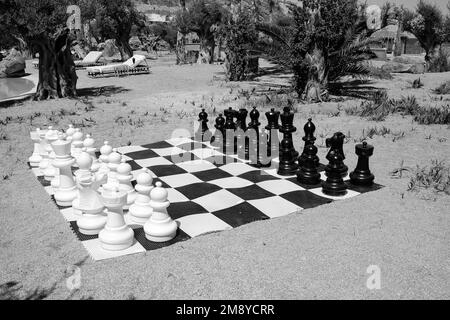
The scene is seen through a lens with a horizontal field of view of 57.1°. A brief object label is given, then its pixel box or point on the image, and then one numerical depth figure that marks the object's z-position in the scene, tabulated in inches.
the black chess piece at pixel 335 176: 136.7
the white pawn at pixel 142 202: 112.3
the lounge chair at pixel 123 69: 555.8
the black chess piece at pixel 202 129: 201.6
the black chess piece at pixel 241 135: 178.1
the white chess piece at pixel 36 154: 173.2
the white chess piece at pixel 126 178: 126.6
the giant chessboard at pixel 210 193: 115.8
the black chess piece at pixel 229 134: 184.2
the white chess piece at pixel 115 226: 103.8
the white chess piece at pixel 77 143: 159.6
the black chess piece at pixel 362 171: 142.9
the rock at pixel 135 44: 1290.8
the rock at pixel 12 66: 619.8
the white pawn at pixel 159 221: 105.7
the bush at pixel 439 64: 545.6
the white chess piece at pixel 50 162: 156.3
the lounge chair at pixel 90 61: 699.7
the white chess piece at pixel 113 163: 132.0
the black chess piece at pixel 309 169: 145.0
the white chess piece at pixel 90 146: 159.8
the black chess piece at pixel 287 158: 157.2
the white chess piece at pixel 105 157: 138.0
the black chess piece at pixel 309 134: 154.2
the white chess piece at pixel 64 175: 132.7
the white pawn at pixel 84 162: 128.6
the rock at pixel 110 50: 965.8
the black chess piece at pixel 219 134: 189.6
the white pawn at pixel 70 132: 165.9
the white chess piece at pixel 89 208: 112.3
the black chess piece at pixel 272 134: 171.8
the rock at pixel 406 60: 608.2
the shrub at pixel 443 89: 357.7
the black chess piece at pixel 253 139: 175.6
